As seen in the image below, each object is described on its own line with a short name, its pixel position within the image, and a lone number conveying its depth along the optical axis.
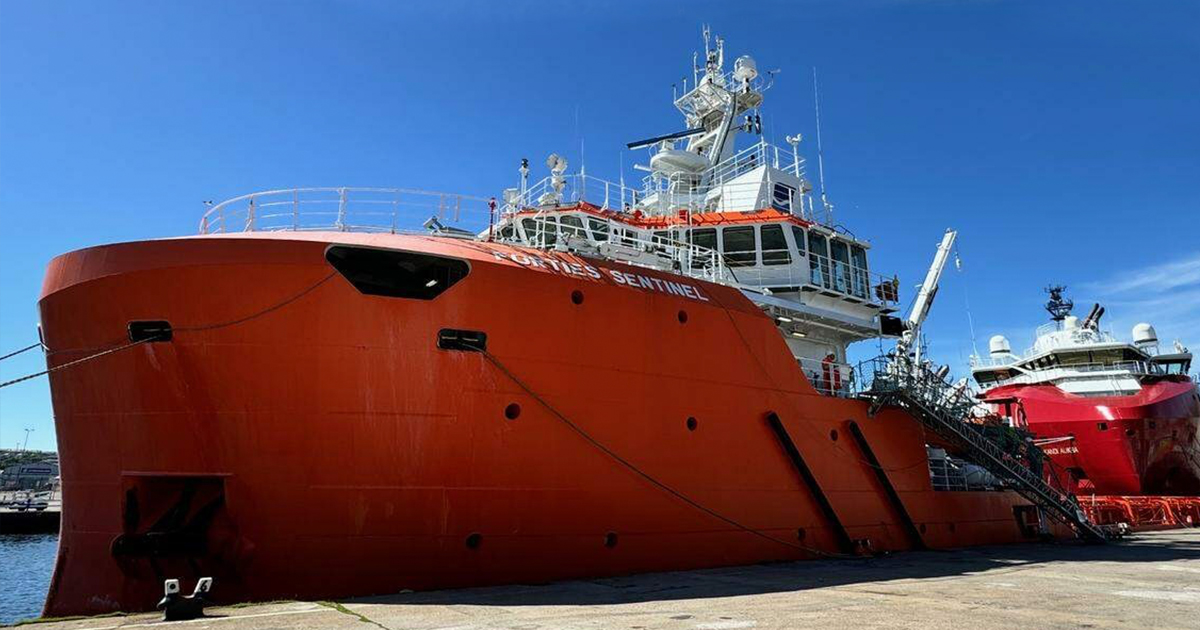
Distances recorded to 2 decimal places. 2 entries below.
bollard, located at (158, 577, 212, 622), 6.46
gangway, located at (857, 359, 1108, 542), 14.54
